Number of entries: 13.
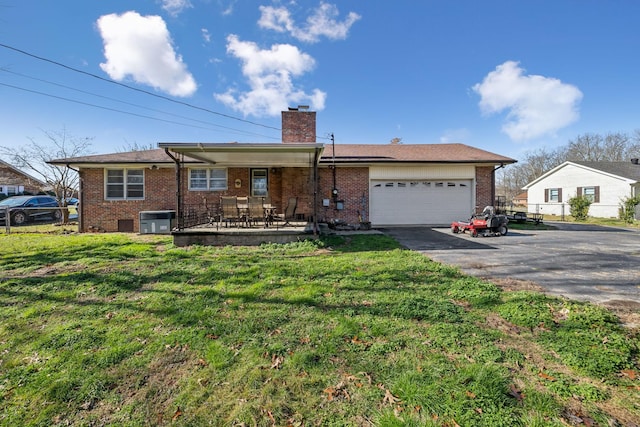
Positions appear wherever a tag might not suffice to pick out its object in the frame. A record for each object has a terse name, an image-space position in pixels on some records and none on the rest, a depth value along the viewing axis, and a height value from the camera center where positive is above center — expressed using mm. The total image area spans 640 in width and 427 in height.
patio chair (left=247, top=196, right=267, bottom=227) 8453 +104
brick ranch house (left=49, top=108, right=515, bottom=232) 11648 +1218
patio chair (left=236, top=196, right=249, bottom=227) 8790 +12
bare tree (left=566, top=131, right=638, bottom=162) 34344 +8254
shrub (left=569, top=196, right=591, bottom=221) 17000 +144
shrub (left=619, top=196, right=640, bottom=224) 15211 +63
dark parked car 13688 +160
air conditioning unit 10422 -402
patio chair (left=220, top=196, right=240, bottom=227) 8367 +137
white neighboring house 18422 +1853
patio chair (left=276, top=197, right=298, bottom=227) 9620 +8
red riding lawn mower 9445 -501
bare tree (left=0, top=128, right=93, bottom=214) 16133 +2896
